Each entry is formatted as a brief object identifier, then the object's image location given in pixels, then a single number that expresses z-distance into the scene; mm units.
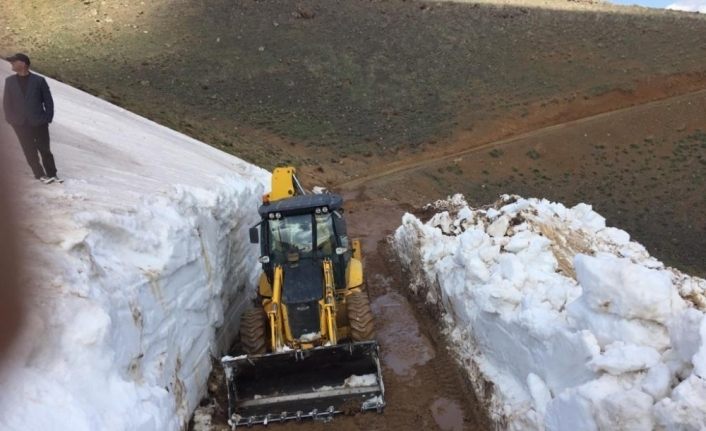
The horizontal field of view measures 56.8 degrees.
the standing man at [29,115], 8273
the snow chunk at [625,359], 5785
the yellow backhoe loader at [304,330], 8508
